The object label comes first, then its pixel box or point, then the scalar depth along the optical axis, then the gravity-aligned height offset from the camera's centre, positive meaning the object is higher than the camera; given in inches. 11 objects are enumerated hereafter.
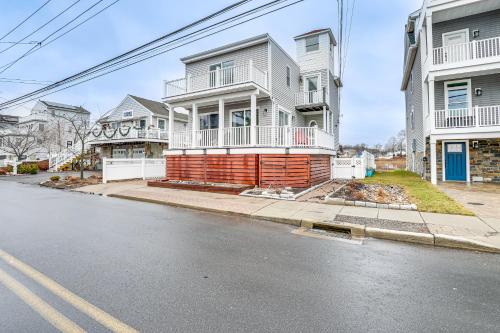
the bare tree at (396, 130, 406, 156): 2664.9 +329.8
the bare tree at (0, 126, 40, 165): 1202.4 +155.9
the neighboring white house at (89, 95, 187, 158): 991.0 +166.6
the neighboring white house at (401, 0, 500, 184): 491.2 +174.9
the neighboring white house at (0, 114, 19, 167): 1360.7 +296.9
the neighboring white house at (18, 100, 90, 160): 1454.2 +279.2
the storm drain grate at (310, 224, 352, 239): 221.9 -54.2
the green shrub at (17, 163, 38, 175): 966.4 +12.0
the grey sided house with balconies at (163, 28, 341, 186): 487.2 +159.3
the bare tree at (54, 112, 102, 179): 1138.5 +105.3
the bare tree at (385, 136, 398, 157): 2908.5 +320.0
